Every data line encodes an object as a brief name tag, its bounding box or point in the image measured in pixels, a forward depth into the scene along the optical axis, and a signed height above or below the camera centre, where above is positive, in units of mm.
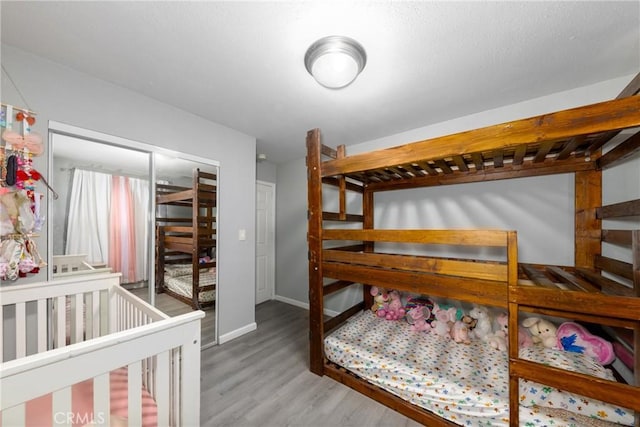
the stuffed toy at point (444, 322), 2199 -1031
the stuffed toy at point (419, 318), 2287 -1045
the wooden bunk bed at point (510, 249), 1072 -241
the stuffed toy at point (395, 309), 2508 -1032
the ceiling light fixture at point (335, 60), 1324 +915
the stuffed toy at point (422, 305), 2367 -945
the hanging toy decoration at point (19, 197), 1359 +107
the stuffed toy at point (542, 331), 1782 -915
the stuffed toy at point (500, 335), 1945 -1045
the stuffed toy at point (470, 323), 2170 -1009
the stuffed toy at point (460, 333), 2072 -1065
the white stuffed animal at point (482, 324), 2090 -984
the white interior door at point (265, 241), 3803 -441
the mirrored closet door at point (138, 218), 1677 -30
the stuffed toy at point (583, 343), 1568 -900
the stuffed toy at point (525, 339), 1865 -1008
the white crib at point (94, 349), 711 -580
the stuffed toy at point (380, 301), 2604 -1002
